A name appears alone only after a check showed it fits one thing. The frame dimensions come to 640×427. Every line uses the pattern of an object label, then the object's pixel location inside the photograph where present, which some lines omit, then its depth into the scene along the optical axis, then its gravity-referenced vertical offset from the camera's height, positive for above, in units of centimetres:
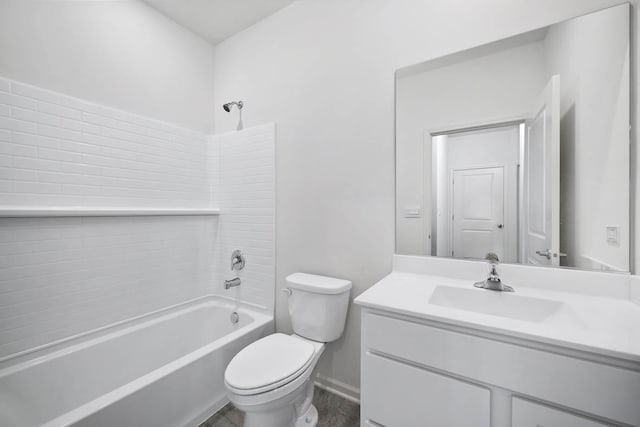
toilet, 113 -73
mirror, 102 +30
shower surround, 137 -5
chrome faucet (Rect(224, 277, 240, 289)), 197 -55
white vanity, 68 -41
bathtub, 117 -88
